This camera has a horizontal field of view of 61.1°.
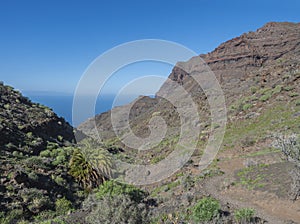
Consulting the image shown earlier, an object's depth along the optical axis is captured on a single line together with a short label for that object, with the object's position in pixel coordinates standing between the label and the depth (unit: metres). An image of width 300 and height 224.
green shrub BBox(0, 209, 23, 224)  10.32
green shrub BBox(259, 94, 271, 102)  26.38
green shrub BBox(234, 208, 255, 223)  8.13
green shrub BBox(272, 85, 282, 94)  26.43
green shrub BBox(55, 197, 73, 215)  12.34
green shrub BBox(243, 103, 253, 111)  26.79
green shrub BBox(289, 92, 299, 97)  24.35
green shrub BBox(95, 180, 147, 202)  11.52
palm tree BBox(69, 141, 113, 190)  16.08
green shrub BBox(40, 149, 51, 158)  19.06
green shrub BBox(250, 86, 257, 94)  31.01
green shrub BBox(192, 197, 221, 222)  8.23
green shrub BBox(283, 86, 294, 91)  25.78
